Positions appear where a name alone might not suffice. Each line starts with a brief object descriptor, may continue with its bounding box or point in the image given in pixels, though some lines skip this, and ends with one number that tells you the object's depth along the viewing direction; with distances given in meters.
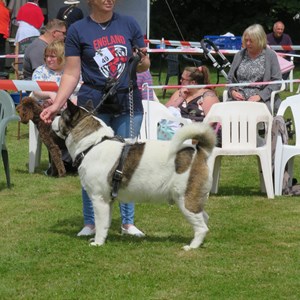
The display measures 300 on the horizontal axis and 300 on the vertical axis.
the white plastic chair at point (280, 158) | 10.52
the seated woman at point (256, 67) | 12.32
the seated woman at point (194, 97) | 12.54
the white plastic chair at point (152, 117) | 12.04
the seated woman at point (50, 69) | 12.10
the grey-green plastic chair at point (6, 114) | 10.91
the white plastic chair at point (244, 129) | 10.43
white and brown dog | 7.52
